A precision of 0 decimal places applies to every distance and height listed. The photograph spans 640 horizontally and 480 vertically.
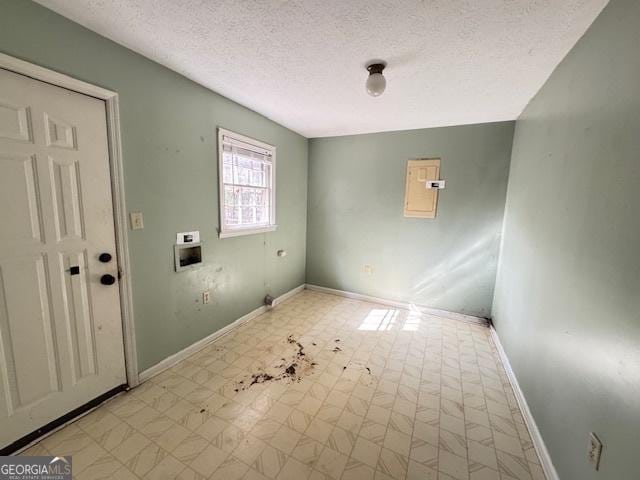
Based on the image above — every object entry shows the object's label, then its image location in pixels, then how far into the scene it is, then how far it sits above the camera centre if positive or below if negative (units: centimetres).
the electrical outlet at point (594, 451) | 100 -95
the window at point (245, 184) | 252 +20
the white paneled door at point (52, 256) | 131 -35
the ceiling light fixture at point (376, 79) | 178 +89
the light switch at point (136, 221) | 181 -16
